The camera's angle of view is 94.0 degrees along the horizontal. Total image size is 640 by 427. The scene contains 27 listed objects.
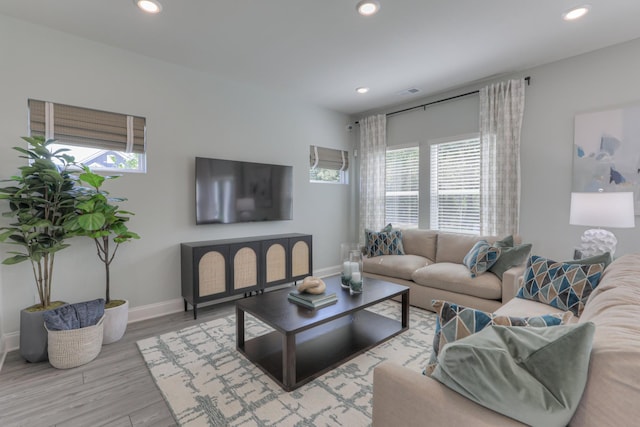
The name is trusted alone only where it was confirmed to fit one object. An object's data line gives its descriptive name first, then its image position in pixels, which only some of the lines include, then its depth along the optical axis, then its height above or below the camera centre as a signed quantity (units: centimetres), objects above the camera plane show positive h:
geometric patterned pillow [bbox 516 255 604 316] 203 -55
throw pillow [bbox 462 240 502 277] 300 -52
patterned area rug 172 -120
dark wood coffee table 196 -108
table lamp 250 -7
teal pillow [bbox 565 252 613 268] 209 -37
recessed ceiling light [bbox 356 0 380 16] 225 +155
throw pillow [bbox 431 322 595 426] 80 -47
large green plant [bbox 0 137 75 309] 223 +0
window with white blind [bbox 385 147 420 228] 459 +32
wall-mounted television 347 +20
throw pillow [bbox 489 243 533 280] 296 -51
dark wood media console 316 -68
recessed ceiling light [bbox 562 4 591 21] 235 +157
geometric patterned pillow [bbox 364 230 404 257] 407 -50
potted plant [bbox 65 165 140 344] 232 -17
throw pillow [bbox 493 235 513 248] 315 -38
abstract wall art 288 +57
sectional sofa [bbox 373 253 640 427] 76 -53
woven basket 219 -104
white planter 256 -101
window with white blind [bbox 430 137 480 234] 398 +30
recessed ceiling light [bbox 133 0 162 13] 224 +155
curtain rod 349 +150
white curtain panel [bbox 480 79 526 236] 355 +63
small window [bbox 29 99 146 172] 264 +70
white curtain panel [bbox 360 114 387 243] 489 +61
